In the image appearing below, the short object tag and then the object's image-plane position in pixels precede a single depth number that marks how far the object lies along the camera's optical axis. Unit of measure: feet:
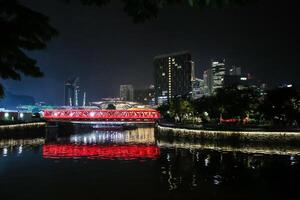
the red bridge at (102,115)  157.55
